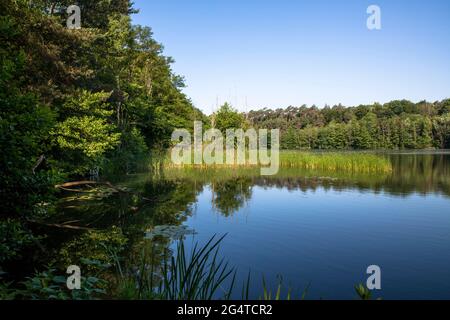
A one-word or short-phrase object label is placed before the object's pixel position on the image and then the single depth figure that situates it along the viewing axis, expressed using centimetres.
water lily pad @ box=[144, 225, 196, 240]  877
